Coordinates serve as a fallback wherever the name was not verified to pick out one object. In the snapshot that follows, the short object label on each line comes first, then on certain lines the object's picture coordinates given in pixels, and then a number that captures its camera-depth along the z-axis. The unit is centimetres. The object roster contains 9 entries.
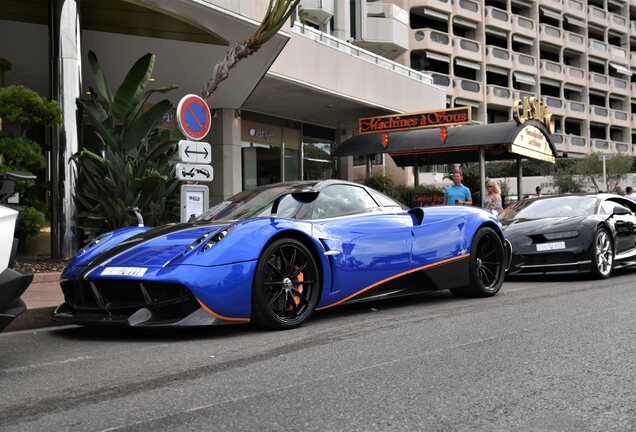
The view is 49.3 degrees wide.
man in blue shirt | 1279
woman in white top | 1266
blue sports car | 491
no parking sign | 838
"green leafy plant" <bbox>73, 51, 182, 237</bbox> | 1034
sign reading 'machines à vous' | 2097
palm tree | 1104
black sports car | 934
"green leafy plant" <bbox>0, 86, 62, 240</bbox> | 945
